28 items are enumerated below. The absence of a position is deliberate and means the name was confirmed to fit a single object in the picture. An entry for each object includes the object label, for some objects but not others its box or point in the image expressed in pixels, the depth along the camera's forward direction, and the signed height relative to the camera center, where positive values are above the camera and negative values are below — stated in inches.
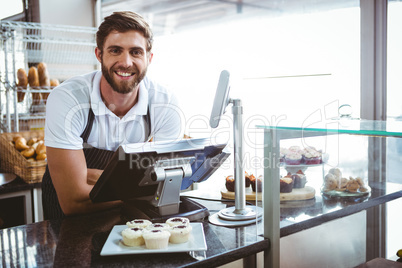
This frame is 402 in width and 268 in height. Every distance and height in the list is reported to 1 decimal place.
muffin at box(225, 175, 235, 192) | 76.4 -13.8
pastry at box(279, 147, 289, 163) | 52.0 -5.5
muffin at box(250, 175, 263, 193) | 53.9 -9.8
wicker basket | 116.2 -14.3
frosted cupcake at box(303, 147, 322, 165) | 52.2 -6.1
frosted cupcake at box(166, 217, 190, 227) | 54.9 -15.1
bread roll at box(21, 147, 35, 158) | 122.9 -11.6
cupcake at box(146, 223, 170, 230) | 52.3 -14.9
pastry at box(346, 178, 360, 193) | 54.9 -10.5
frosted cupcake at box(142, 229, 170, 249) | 49.9 -15.6
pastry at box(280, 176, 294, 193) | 53.8 -9.9
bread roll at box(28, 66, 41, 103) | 138.0 +12.7
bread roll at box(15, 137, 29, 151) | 125.9 -9.1
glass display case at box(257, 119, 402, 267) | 52.1 -11.4
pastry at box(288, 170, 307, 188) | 53.7 -9.3
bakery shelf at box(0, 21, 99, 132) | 134.2 +22.2
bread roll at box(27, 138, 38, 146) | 132.4 -8.6
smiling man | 74.5 +0.1
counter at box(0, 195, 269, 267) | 48.7 -17.6
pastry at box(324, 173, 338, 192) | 54.6 -9.9
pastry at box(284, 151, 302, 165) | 51.8 -6.2
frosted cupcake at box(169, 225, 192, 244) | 51.7 -15.7
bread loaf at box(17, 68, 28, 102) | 135.3 +12.1
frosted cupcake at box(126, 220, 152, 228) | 54.6 -15.1
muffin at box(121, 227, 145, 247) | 50.8 -15.7
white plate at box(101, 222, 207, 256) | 49.2 -16.7
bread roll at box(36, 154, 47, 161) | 124.0 -12.9
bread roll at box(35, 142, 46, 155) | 124.3 -10.6
